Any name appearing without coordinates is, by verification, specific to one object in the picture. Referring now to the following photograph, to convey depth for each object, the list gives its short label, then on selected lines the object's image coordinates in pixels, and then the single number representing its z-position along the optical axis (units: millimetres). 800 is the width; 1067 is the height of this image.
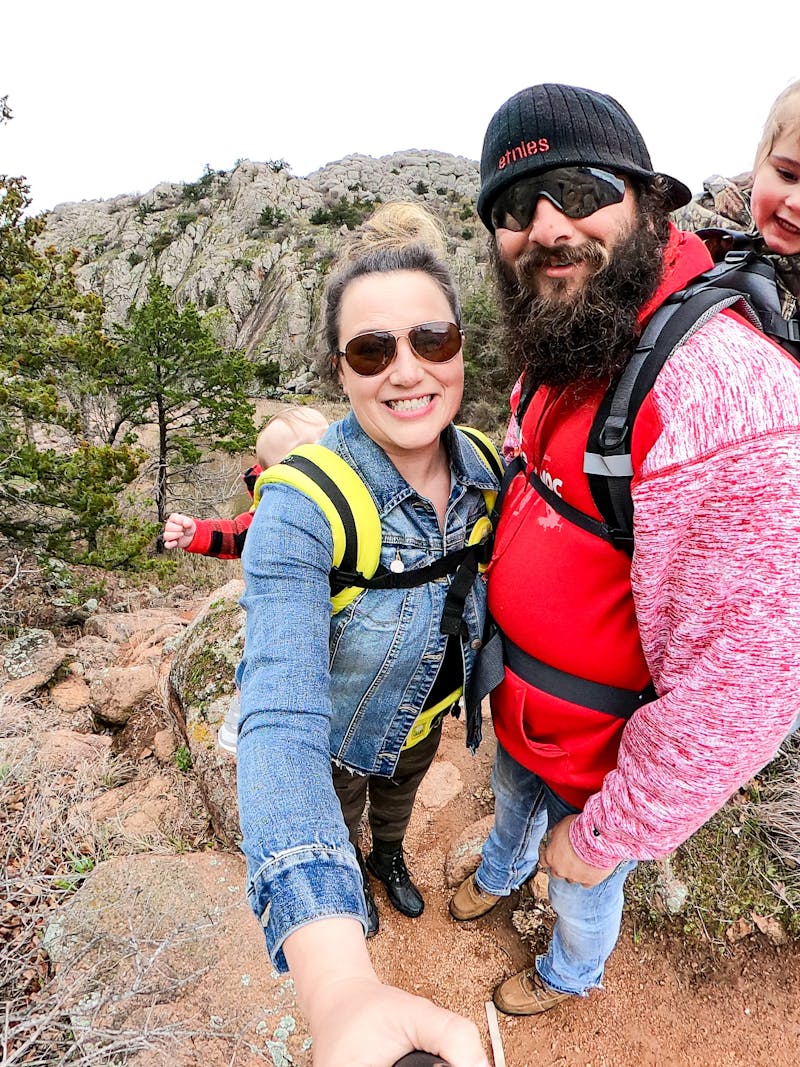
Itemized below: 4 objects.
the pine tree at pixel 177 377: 11297
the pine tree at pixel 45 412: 6941
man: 886
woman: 789
